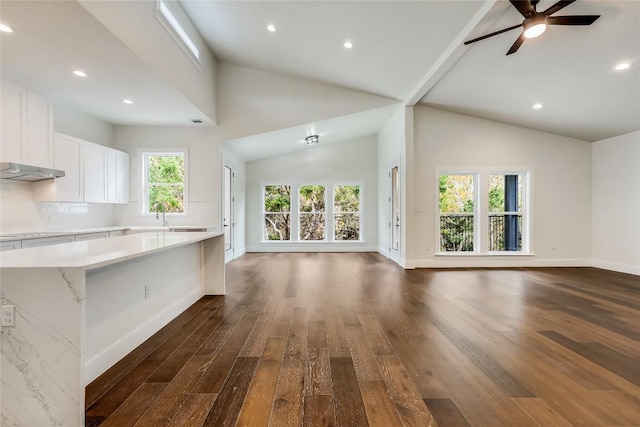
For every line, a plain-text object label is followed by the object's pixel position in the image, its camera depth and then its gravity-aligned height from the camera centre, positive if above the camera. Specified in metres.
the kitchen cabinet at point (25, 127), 3.47 +1.08
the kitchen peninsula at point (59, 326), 1.45 -0.61
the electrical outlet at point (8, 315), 1.44 -0.49
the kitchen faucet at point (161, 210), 5.71 +0.07
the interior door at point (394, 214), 6.49 -0.01
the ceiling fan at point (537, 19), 2.79 +1.89
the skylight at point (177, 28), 3.71 +2.57
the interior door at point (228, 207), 6.70 +0.14
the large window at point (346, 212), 8.59 +0.04
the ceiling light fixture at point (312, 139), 6.96 +1.78
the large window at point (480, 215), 6.09 -0.03
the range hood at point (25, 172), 3.39 +0.51
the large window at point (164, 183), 5.93 +0.61
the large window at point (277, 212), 8.59 +0.04
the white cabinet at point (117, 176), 5.28 +0.69
